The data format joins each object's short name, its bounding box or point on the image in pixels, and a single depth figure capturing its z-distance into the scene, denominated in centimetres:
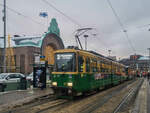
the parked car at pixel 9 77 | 1764
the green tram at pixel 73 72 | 1129
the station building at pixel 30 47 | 4209
